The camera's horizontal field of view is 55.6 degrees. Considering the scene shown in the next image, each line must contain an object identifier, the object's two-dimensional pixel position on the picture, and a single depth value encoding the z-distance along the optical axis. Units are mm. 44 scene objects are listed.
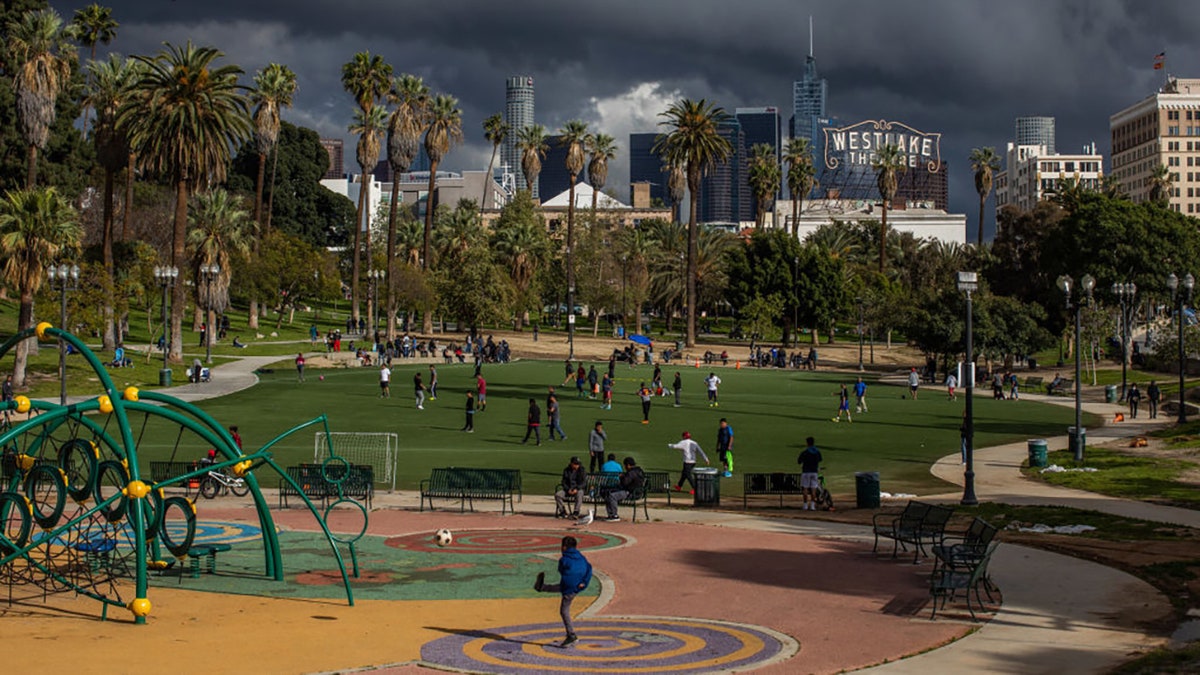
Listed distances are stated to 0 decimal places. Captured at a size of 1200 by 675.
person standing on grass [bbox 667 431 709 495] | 29062
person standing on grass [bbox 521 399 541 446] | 38500
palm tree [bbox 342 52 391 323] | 93125
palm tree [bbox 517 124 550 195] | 122688
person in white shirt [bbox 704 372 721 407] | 51416
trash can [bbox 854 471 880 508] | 26547
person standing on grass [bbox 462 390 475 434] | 40969
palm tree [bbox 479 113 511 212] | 129125
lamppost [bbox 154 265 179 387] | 55250
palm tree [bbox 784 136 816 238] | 138000
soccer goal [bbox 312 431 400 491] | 31772
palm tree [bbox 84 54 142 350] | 71125
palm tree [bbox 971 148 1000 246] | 137875
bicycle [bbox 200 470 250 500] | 28016
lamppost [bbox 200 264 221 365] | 59756
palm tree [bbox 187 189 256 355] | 70125
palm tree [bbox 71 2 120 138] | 91188
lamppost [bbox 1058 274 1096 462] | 34281
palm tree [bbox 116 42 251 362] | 62281
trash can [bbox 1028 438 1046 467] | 33688
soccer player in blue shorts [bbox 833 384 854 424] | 47406
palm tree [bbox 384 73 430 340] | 95500
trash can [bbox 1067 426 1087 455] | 34916
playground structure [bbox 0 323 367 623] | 16172
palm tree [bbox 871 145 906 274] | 126062
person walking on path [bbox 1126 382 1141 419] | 50062
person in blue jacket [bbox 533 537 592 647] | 14516
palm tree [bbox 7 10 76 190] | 65125
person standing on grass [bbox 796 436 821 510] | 26641
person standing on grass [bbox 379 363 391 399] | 51656
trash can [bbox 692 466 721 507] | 27245
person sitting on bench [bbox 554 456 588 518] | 25250
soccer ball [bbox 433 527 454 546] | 21266
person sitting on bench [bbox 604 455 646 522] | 24922
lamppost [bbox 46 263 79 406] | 36172
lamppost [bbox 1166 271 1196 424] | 42969
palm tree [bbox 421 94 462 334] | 102750
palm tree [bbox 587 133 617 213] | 126612
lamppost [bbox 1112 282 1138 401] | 44975
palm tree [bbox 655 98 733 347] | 97938
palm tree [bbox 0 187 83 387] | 50625
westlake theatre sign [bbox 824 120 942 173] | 191500
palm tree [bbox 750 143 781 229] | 131500
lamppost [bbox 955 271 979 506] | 26219
